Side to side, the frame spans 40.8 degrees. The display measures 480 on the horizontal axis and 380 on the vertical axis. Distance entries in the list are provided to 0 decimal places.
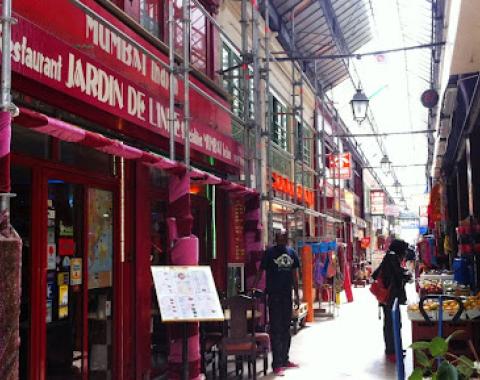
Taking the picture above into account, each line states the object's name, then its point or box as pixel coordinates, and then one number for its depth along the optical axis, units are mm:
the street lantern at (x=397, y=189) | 43675
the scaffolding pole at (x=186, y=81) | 7160
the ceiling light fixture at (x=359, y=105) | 14008
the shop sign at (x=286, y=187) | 13802
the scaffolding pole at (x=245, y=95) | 10594
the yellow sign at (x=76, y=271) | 6312
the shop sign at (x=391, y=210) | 40909
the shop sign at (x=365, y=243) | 32625
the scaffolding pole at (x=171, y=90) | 6825
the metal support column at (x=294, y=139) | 13828
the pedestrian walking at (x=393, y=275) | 9109
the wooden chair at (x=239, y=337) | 7844
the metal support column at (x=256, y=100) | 10616
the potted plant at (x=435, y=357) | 2947
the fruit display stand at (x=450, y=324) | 6887
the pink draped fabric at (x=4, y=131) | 3682
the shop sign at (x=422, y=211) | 37662
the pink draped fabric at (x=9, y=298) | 3557
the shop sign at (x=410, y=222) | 52316
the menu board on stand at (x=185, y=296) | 5887
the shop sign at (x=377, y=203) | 38312
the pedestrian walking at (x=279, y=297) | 8773
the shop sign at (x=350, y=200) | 27738
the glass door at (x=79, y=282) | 6020
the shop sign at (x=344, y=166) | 22988
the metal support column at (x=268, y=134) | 11164
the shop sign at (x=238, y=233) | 10750
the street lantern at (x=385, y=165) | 25703
